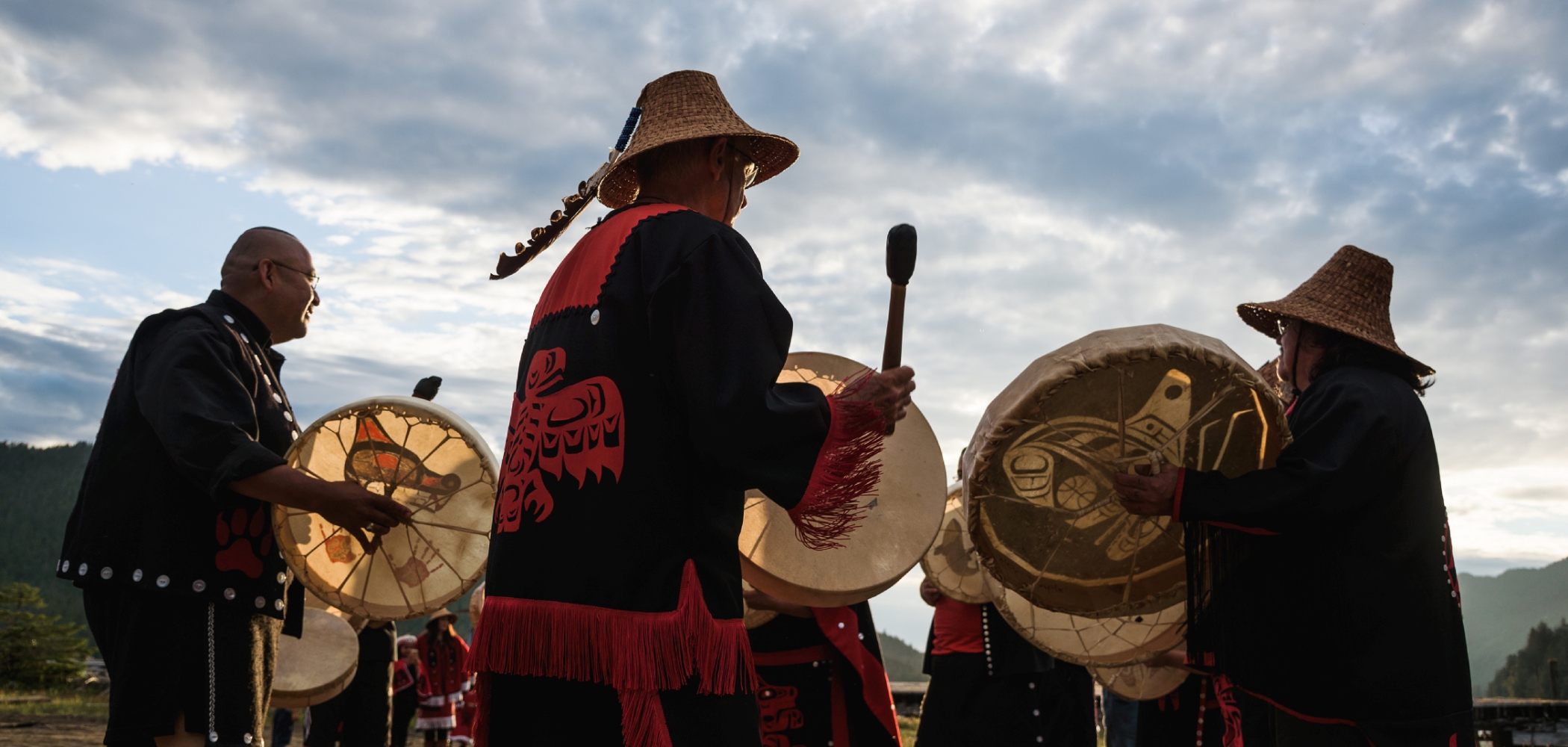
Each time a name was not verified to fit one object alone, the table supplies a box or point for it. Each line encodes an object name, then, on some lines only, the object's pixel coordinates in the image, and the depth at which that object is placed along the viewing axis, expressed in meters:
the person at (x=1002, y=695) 6.15
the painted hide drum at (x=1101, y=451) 2.80
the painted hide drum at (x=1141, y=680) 5.11
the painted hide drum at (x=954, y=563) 6.19
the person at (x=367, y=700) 8.48
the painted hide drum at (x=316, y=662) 4.78
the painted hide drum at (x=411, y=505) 3.47
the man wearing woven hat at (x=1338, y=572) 2.90
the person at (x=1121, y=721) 7.67
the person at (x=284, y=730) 9.30
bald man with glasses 2.85
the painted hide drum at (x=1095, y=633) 3.90
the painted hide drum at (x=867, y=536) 3.04
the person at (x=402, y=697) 11.16
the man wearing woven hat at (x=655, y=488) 1.89
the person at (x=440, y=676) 10.97
